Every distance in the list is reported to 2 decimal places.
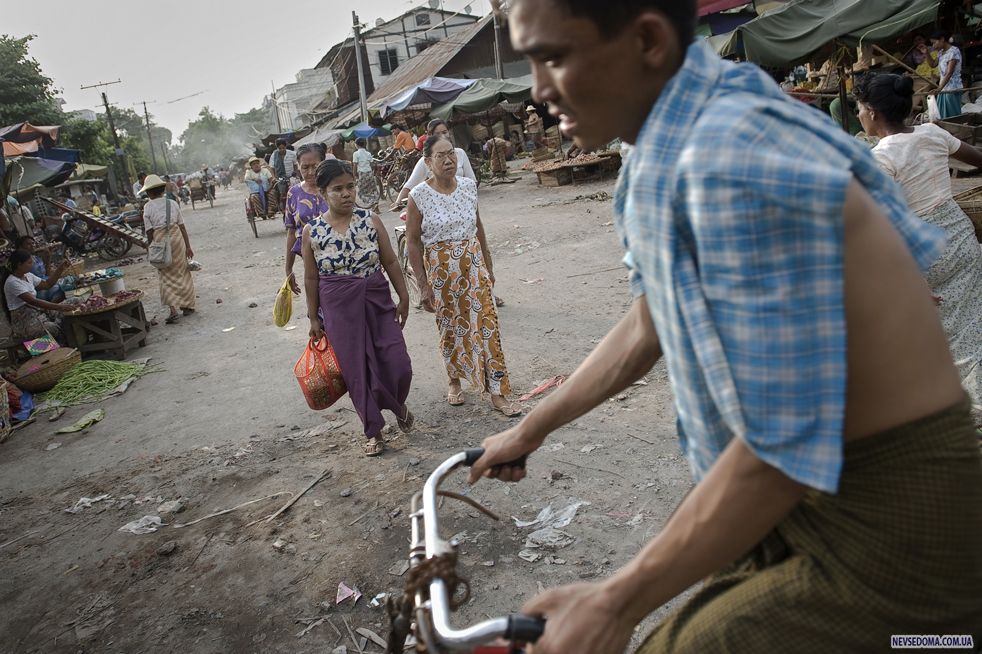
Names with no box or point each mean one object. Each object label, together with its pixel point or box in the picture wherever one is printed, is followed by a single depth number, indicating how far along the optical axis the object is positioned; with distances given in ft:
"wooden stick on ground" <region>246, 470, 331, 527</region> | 13.94
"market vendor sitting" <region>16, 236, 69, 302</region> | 29.04
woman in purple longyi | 15.55
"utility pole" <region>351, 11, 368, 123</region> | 79.97
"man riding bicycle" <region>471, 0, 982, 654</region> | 2.84
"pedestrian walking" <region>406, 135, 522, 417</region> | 17.16
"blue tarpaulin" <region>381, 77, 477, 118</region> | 66.49
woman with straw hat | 33.09
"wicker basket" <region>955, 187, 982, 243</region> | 14.46
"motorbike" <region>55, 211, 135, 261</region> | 59.21
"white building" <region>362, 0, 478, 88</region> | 136.67
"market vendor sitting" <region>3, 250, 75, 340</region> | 26.37
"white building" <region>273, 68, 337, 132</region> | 237.16
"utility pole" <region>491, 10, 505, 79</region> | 74.96
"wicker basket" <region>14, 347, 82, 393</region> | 24.35
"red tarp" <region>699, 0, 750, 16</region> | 53.47
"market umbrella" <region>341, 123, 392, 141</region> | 75.51
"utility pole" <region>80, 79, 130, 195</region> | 144.46
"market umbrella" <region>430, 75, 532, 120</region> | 62.18
